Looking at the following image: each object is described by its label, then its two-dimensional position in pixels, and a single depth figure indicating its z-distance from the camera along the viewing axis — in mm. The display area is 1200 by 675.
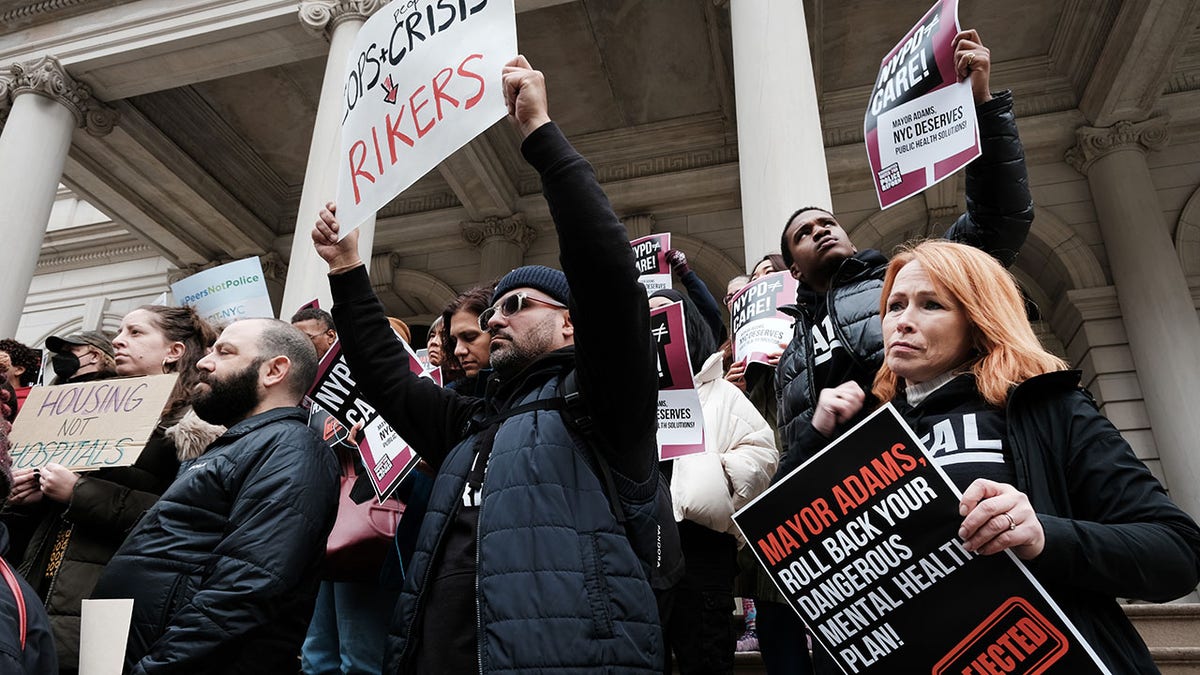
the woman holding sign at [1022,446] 1462
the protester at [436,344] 3785
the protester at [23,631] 1605
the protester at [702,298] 4414
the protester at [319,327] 3973
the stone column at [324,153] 7426
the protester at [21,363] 4371
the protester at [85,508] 2775
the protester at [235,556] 2158
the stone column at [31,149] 9547
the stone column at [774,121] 5648
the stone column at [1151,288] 9242
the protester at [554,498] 1707
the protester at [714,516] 3059
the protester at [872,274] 2674
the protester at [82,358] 3920
